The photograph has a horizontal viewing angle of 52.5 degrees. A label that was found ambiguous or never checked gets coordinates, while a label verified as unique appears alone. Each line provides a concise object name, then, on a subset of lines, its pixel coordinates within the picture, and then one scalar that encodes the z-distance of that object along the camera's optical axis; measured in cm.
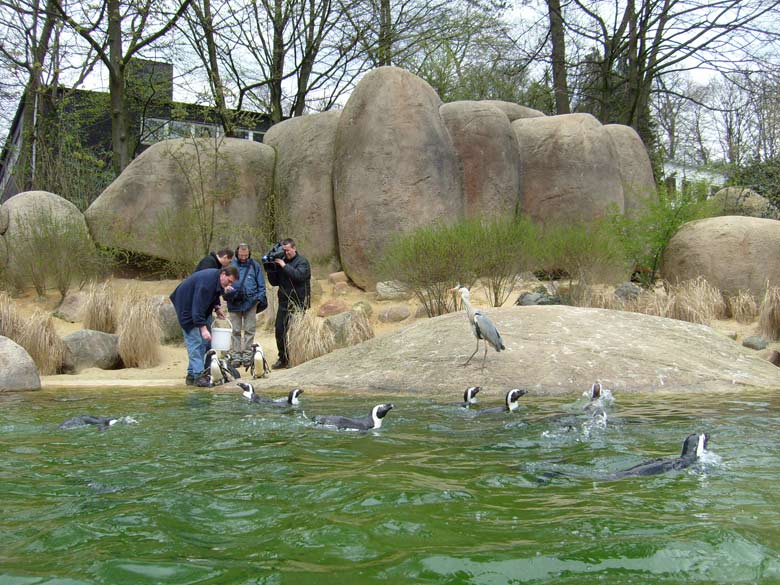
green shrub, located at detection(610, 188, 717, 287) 1640
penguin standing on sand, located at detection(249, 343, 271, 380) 1136
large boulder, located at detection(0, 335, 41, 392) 1053
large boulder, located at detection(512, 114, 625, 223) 1797
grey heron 984
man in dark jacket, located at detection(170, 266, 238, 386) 1062
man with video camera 1202
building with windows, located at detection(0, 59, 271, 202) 2072
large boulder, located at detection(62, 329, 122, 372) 1262
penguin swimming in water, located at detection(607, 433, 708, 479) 538
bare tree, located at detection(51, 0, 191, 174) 1984
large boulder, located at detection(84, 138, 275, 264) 1691
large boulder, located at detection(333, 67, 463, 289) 1681
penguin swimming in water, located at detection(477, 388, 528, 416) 823
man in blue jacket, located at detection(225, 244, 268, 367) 1150
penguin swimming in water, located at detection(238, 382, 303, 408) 893
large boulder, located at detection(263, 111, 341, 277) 1788
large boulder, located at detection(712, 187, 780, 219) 2188
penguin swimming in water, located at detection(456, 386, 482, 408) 865
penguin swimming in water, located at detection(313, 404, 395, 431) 738
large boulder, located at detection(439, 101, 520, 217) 1789
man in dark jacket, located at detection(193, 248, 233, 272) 1098
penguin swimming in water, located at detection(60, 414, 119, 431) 754
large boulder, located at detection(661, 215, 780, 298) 1525
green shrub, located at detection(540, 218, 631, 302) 1480
